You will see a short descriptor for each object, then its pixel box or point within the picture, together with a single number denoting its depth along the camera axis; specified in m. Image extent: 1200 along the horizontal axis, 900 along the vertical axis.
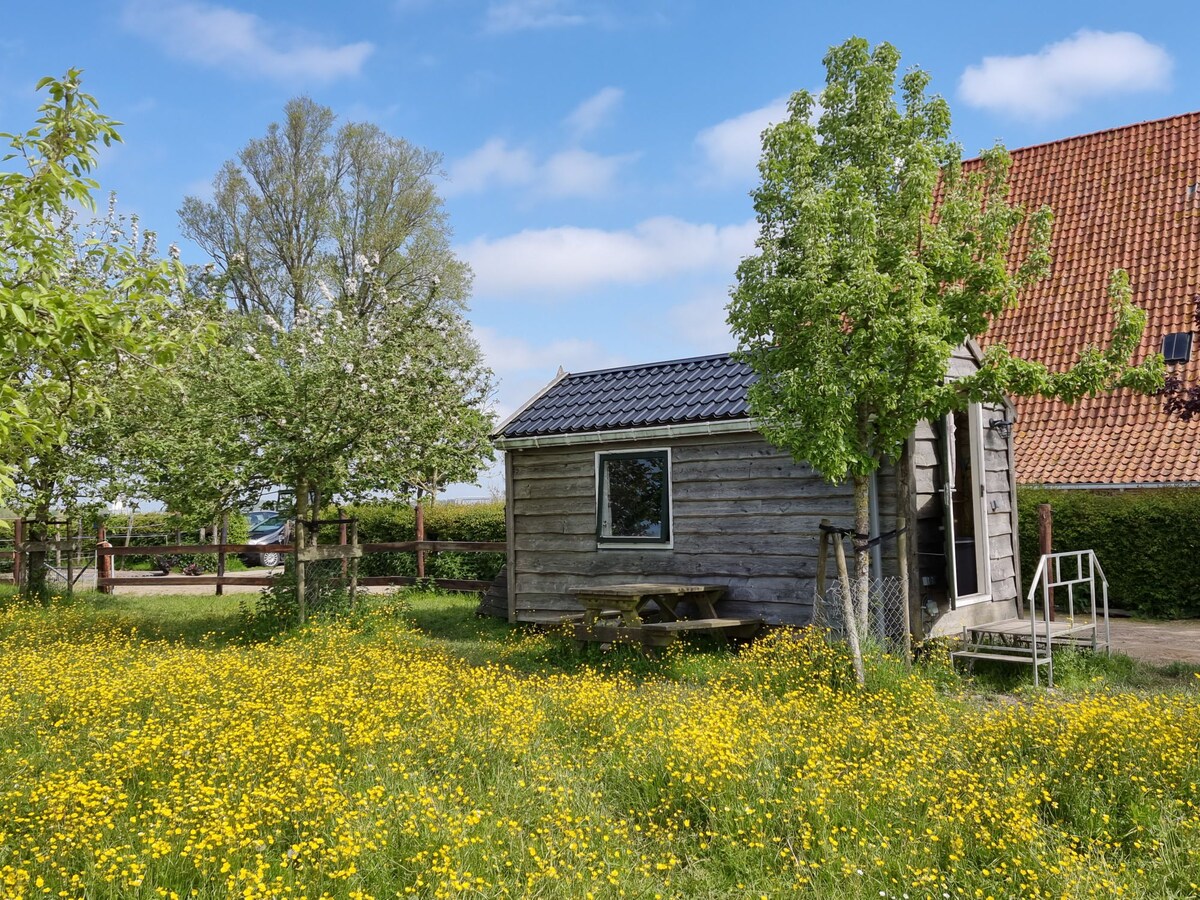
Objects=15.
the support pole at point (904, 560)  10.47
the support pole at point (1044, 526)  12.16
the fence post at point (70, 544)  18.12
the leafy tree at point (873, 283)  9.11
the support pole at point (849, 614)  9.20
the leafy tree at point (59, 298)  5.71
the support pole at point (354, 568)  14.45
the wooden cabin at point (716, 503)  11.30
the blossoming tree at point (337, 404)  13.05
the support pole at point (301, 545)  13.67
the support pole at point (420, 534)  19.95
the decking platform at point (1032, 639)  10.10
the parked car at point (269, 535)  30.12
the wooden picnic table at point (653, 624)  11.12
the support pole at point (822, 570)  10.45
